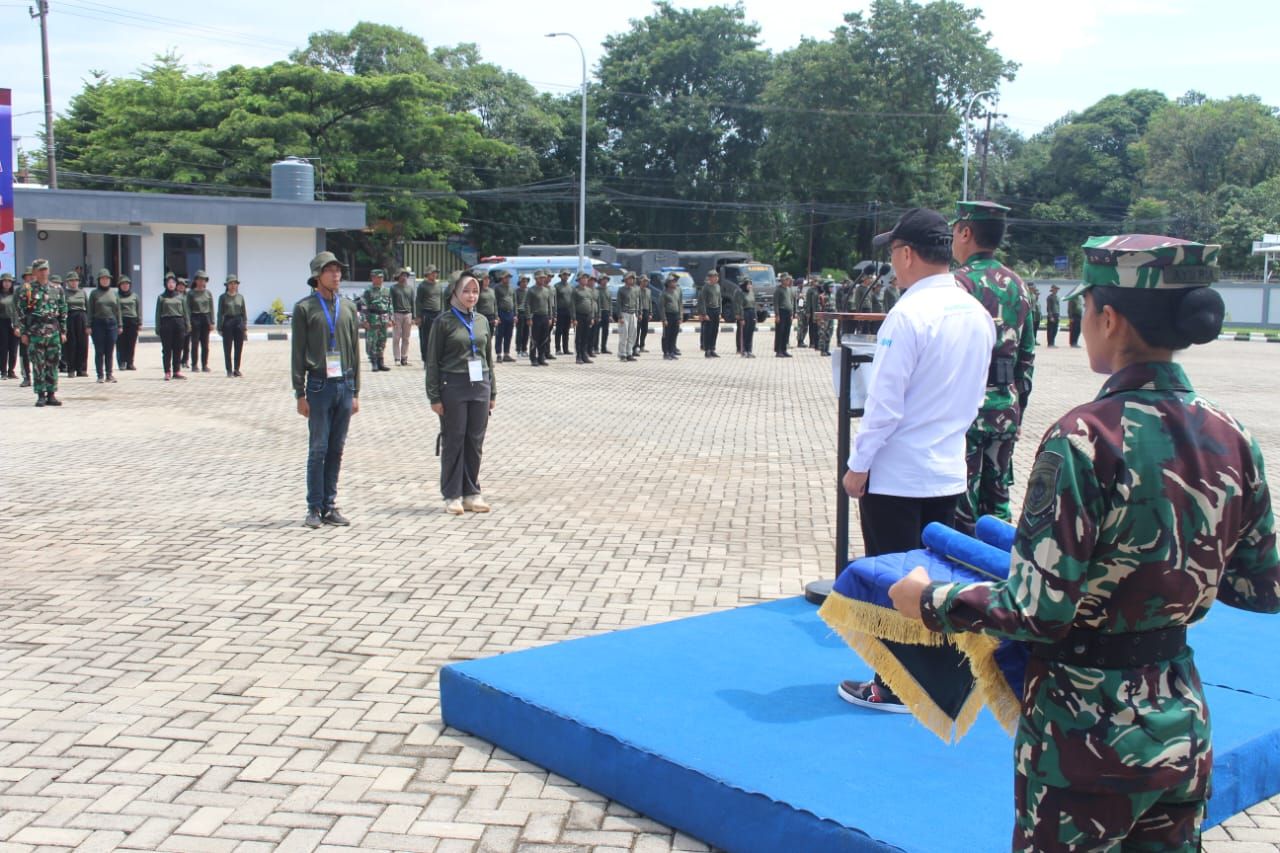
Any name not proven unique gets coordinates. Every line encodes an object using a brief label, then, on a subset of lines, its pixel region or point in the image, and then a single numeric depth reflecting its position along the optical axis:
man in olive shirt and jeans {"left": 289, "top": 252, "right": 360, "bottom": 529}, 8.47
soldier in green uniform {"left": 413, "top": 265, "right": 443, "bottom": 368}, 21.95
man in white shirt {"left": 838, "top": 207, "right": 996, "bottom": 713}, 4.25
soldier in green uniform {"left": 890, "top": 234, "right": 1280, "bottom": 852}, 2.19
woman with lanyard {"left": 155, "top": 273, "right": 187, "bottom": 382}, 19.31
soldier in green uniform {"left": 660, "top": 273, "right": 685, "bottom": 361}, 26.28
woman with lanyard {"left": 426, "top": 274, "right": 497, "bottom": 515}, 8.90
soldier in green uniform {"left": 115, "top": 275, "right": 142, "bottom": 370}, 19.50
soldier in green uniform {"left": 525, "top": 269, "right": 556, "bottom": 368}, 23.39
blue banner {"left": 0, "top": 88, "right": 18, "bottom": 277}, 16.86
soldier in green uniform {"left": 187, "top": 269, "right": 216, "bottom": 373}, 20.23
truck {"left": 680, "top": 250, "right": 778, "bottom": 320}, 43.91
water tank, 36.41
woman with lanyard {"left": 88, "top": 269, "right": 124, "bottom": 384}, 18.52
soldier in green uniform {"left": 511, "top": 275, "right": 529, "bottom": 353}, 24.16
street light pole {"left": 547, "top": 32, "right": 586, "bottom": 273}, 39.48
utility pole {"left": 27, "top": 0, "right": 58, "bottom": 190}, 36.44
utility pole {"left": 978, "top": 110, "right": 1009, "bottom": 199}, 56.38
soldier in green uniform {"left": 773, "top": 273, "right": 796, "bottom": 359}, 26.66
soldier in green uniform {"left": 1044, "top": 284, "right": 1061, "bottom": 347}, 29.66
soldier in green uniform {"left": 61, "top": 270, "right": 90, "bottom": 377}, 18.78
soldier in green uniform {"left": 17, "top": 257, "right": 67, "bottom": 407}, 15.59
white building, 32.28
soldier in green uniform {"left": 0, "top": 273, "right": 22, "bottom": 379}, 18.59
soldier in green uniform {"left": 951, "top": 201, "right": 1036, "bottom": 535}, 5.10
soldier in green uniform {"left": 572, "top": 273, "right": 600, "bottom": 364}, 24.73
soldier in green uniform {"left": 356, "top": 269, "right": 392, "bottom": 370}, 21.09
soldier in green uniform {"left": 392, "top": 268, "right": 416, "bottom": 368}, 21.88
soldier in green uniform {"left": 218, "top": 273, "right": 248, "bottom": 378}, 20.06
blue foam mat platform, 3.58
